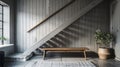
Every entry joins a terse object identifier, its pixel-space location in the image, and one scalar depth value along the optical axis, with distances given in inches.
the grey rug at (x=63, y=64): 106.4
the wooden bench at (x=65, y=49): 129.0
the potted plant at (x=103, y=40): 131.6
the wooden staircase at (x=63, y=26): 132.7
